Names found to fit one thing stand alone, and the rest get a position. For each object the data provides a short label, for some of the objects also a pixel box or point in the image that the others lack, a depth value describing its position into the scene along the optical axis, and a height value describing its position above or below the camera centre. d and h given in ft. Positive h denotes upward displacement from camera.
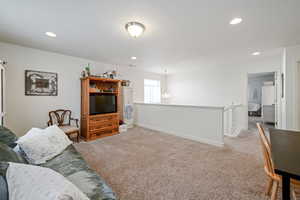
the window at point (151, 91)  21.77 +1.49
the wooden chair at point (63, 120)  10.71 -1.98
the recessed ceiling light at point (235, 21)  6.87 +4.35
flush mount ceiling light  7.08 +4.02
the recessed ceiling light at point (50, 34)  8.44 +4.40
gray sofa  3.38 -2.47
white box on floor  14.58 -3.37
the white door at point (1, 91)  8.05 +0.53
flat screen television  12.60 -0.49
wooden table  2.98 -1.61
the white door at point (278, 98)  12.44 +0.12
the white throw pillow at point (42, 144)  4.82 -1.89
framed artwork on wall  10.76 +1.42
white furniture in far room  18.64 -0.51
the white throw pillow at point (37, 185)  2.10 -1.56
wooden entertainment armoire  12.11 -1.84
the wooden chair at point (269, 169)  3.93 -2.38
